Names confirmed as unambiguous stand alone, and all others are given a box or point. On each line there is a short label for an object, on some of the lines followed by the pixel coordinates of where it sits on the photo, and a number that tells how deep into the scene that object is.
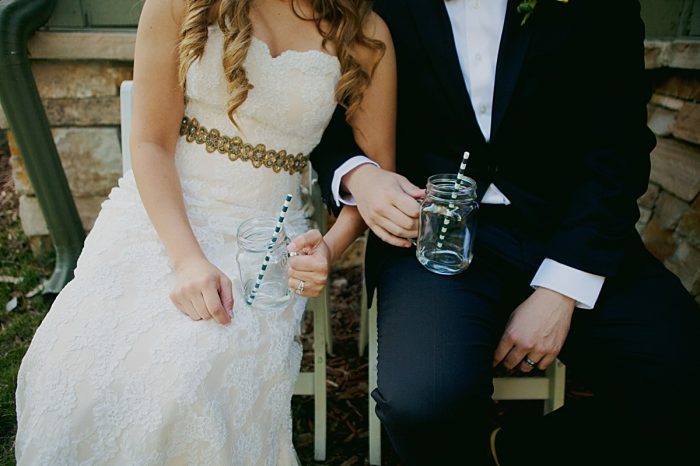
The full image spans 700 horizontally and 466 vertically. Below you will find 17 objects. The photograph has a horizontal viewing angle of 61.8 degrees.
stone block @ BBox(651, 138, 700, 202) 2.53
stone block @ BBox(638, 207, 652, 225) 2.87
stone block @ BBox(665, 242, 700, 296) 2.52
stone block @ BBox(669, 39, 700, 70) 2.42
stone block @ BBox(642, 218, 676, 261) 2.71
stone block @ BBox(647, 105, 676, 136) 2.67
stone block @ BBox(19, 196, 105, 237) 3.30
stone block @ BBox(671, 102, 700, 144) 2.47
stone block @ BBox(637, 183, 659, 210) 2.82
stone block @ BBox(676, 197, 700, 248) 2.51
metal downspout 2.66
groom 1.57
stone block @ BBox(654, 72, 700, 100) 2.49
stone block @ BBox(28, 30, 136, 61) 2.95
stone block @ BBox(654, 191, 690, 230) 2.63
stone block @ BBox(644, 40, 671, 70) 2.59
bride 1.39
